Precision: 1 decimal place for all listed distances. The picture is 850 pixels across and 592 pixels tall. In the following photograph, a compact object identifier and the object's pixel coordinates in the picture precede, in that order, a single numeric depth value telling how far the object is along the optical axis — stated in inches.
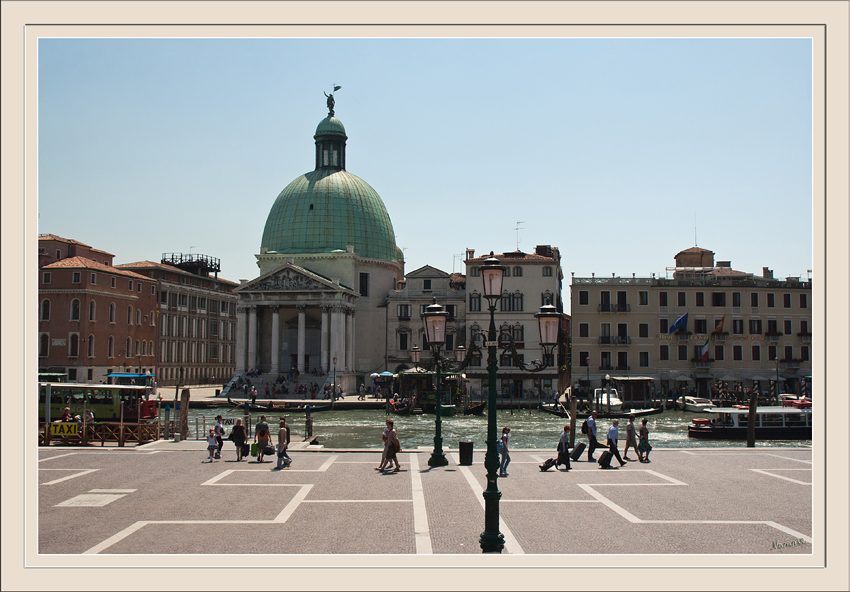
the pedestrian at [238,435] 932.6
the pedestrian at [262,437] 933.2
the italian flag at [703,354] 2319.1
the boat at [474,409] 2169.5
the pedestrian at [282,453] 874.8
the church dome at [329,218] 3070.9
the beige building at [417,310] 2768.2
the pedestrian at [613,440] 887.1
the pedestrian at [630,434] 954.7
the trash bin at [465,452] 900.0
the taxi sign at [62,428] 1085.8
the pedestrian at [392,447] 831.1
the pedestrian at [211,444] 924.0
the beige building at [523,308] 2561.5
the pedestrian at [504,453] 826.2
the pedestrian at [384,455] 836.6
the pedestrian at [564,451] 858.6
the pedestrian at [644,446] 928.9
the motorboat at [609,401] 2055.9
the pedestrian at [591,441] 939.3
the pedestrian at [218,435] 948.0
